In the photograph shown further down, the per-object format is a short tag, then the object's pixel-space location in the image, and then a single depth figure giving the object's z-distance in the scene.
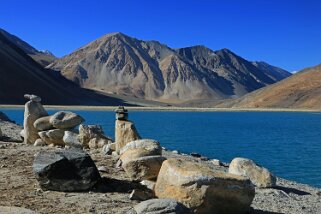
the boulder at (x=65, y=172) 13.87
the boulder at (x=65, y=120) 27.22
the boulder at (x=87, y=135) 26.33
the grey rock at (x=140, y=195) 13.74
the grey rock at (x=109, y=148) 22.98
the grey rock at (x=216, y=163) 30.48
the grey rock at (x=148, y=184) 15.33
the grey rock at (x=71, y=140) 25.98
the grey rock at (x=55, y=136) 26.98
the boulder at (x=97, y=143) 26.11
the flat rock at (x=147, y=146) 17.56
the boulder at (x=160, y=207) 11.24
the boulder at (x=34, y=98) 28.97
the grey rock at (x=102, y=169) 17.30
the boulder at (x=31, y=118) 28.25
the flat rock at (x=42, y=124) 27.83
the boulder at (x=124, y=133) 23.45
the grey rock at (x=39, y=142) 26.93
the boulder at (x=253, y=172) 21.61
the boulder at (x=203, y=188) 13.17
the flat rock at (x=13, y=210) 9.70
